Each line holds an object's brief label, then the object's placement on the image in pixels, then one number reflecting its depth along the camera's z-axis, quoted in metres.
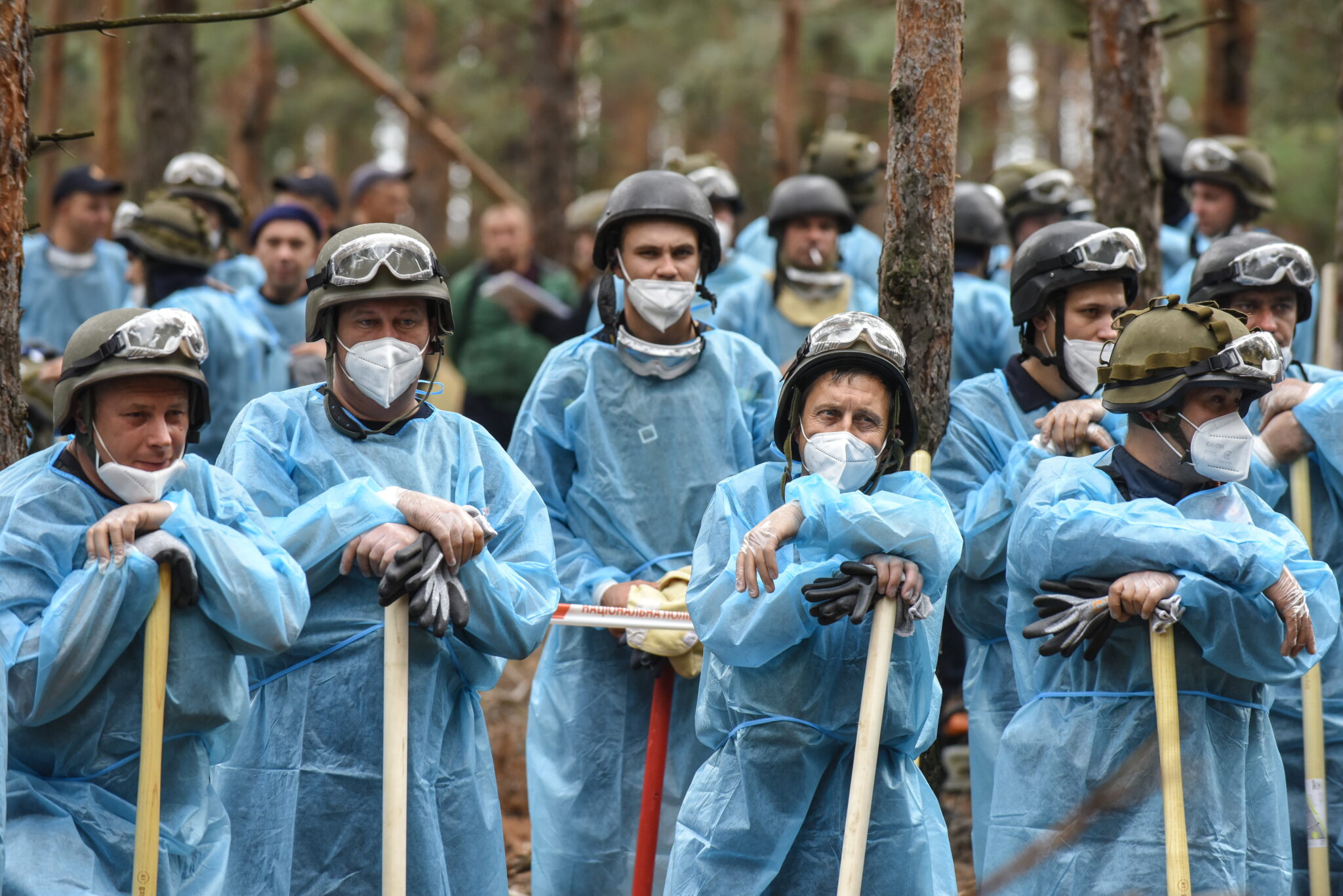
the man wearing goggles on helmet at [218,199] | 19.28
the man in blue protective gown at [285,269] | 17.62
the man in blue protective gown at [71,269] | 19.62
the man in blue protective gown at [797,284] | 16.45
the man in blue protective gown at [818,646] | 8.30
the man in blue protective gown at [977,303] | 15.57
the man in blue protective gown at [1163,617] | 8.52
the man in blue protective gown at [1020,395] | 10.97
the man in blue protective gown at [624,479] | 11.20
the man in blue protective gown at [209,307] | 15.98
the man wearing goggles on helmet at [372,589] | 8.76
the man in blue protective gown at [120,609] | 7.73
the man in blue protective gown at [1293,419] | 10.54
